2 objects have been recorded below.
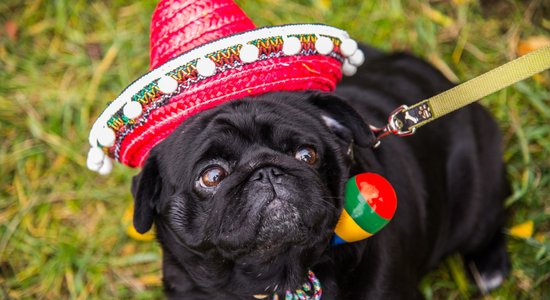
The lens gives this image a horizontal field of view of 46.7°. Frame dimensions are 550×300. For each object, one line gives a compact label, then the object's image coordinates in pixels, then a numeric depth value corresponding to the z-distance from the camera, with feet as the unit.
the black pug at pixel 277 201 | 7.06
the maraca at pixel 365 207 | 7.35
